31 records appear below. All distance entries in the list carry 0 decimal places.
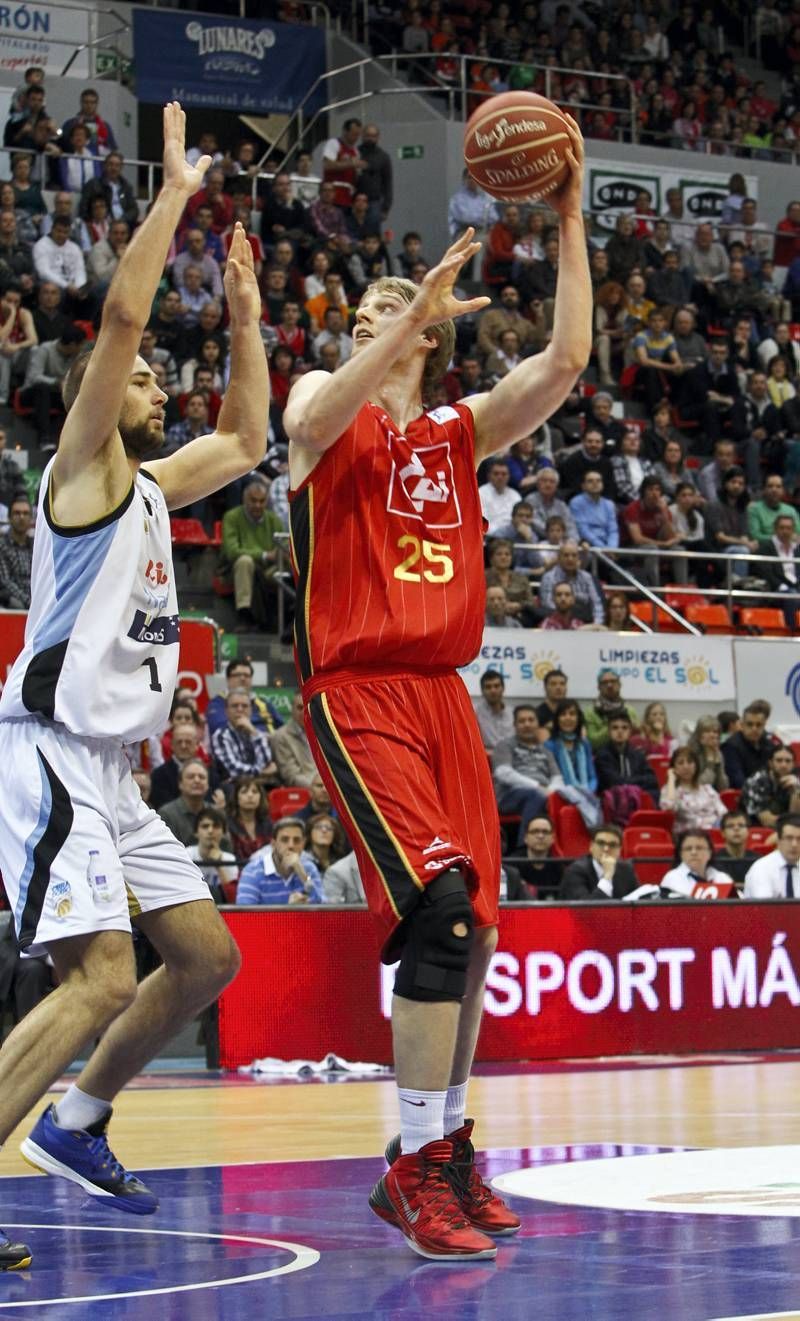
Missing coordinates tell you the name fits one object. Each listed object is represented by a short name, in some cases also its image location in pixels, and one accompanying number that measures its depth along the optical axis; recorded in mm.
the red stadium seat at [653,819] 15180
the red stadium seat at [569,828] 14914
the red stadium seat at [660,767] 16500
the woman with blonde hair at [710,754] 16281
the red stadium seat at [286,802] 14250
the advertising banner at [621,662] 16266
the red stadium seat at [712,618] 18812
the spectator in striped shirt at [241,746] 14320
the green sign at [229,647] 16312
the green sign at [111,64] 23141
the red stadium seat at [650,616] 18422
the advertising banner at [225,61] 23359
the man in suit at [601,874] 13078
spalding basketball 5363
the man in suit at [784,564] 19406
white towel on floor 11125
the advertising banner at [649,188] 24797
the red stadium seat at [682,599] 19156
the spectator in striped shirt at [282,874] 12281
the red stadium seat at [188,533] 16688
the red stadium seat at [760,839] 15266
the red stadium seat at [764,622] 18891
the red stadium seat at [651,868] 14211
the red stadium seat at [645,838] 14797
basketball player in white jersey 4809
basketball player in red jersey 4934
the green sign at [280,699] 16047
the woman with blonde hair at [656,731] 16781
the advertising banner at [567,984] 11336
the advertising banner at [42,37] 22125
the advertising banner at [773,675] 17844
